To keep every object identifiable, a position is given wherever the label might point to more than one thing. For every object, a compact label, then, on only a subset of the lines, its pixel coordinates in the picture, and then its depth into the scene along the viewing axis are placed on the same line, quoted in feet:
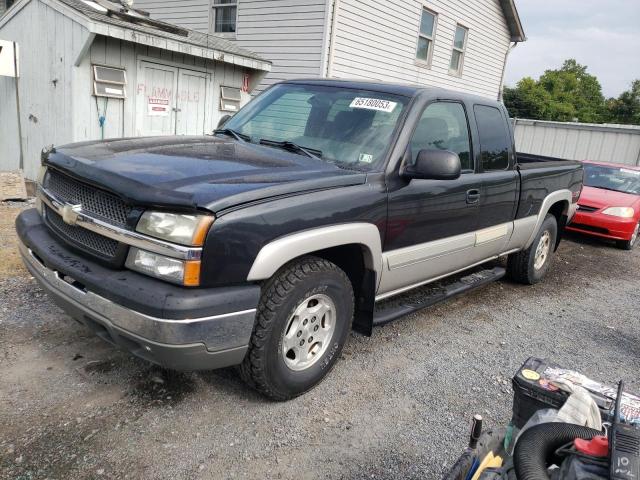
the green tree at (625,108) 174.83
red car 27.76
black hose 4.70
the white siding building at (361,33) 36.40
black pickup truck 7.76
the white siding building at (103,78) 23.57
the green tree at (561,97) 170.81
